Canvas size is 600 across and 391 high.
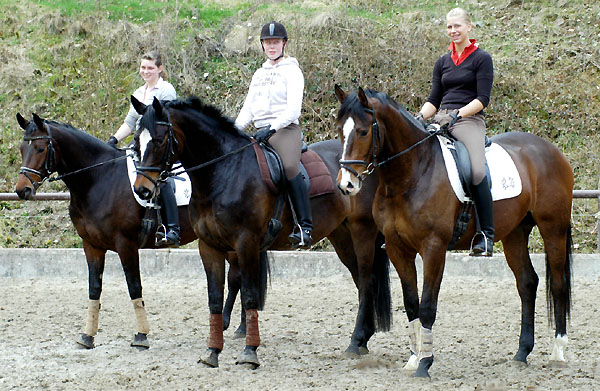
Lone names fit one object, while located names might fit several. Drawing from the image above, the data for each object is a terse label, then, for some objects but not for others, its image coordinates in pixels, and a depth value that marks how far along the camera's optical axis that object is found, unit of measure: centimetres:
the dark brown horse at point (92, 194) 1428
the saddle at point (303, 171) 1276
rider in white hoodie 1297
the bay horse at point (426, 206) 1117
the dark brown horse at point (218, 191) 1222
